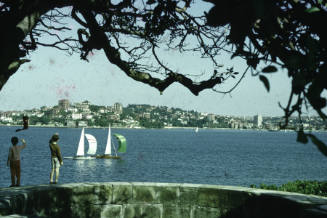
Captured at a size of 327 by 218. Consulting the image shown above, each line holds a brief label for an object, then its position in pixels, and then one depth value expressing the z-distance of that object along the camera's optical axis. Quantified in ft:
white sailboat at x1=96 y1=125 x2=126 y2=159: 211.20
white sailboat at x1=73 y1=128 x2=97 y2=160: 220.43
